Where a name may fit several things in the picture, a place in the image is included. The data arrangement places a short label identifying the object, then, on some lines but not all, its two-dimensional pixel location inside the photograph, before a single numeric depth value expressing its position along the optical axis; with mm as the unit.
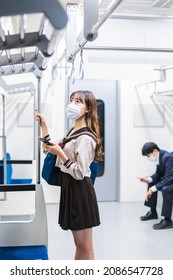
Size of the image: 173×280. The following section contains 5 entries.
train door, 5516
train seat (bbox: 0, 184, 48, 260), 2096
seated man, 4152
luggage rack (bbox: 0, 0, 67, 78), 692
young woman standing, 1978
